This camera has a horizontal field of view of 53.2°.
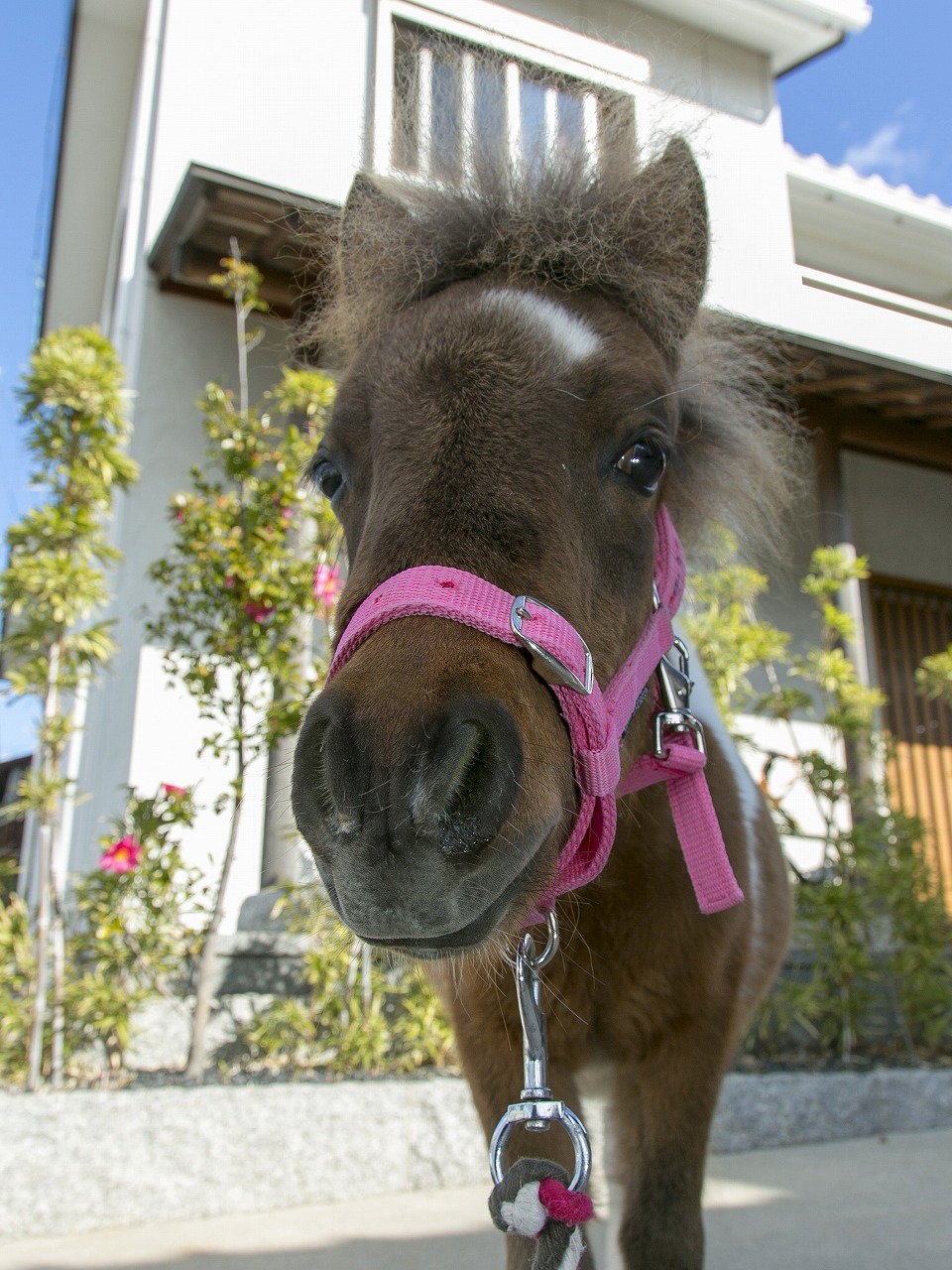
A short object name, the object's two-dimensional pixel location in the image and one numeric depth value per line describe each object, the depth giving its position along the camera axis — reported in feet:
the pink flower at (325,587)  12.34
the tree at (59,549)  11.51
